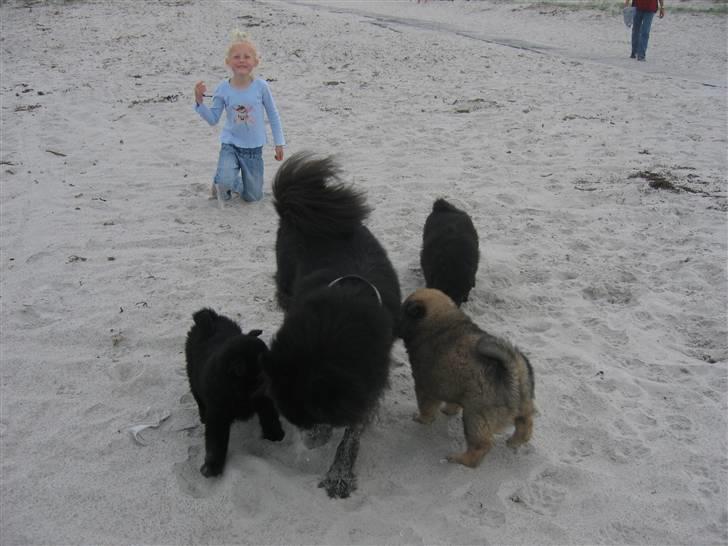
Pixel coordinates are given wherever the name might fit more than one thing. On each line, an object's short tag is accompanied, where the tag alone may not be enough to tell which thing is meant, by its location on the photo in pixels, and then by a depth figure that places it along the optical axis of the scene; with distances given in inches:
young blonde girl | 238.4
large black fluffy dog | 88.0
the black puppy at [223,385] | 107.5
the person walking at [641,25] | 518.6
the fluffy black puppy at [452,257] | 164.4
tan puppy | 110.9
